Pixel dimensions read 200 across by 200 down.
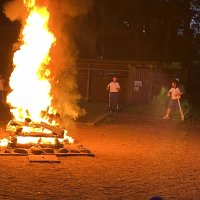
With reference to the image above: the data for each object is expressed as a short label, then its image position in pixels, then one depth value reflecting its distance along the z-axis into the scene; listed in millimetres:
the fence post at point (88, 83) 29291
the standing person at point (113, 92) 22984
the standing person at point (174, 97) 20922
